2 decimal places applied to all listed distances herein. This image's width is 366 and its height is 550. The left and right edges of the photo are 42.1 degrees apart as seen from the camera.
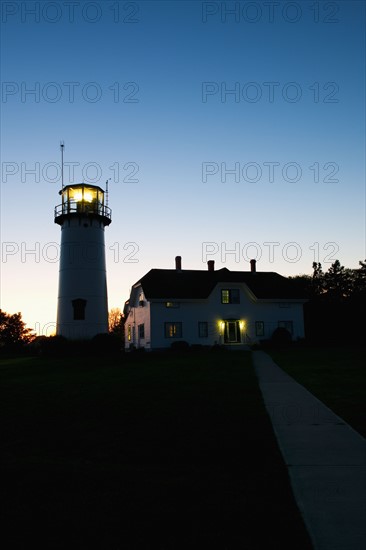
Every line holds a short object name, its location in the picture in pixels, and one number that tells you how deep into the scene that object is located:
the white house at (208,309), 36.47
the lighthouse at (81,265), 34.09
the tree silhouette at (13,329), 48.16
